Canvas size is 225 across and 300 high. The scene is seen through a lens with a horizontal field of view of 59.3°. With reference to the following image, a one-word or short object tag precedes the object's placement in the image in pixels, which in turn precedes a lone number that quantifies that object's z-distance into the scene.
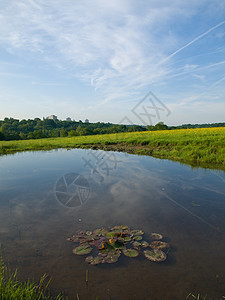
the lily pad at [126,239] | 4.30
